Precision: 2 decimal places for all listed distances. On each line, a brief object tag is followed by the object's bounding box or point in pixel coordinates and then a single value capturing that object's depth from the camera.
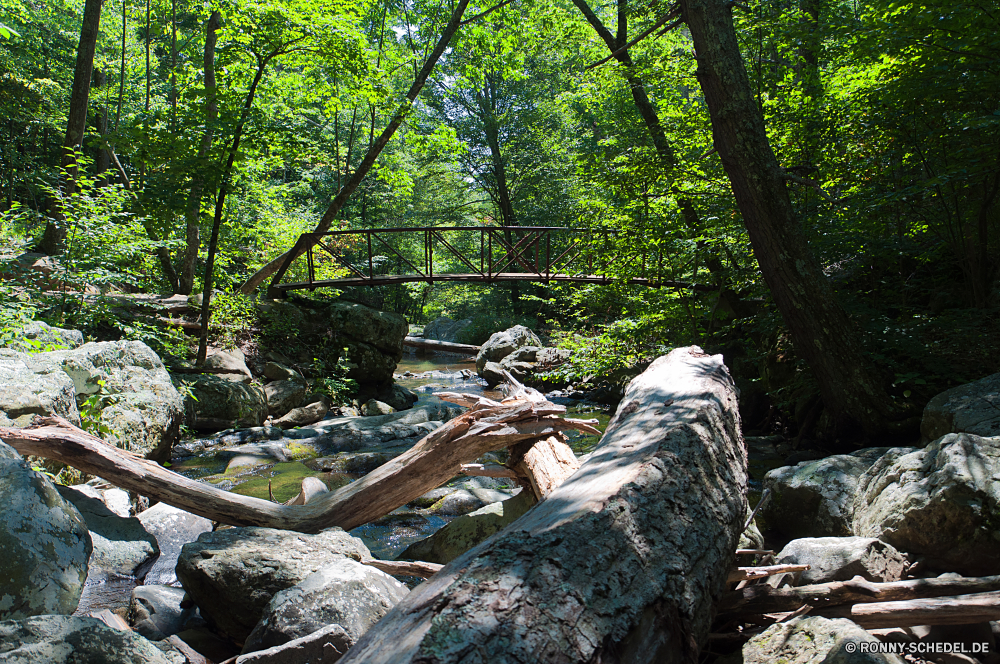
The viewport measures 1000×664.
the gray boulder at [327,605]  2.25
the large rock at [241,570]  2.69
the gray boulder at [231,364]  7.82
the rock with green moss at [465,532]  3.67
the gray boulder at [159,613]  2.69
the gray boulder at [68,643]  1.52
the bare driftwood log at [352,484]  3.35
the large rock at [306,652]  2.01
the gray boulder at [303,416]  8.06
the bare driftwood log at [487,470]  3.61
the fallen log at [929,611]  1.78
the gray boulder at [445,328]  20.12
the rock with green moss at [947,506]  2.28
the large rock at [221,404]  7.12
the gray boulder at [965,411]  3.14
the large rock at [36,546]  2.08
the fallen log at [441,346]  17.14
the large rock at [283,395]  8.26
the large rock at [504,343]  13.29
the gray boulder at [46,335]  4.27
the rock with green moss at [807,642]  1.71
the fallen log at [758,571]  2.15
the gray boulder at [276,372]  8.83
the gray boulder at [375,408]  9.07
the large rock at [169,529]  3.53
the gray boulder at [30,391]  3.41
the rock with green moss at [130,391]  4.47
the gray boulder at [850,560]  2.28
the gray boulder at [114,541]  3.25
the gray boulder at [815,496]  3.19
